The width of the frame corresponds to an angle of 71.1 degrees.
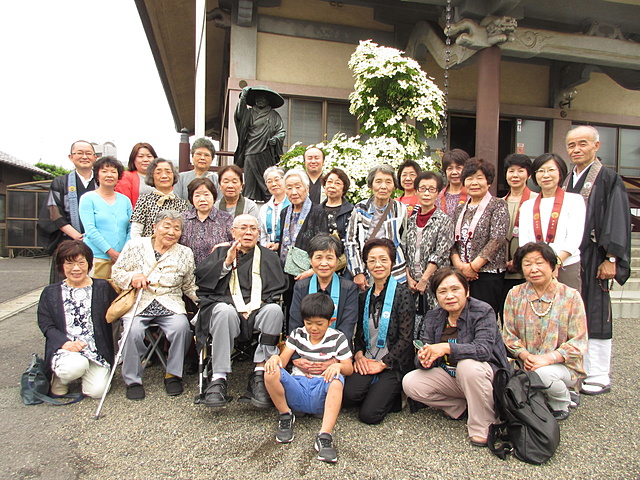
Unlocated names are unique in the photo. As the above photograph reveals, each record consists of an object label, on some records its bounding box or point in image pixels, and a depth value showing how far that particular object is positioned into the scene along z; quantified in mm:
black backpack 2492
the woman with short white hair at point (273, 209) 4074
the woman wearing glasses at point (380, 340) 3008
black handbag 3262
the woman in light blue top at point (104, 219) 3971
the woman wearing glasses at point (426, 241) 3545
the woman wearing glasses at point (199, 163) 4633
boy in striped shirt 2705
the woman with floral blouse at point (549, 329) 2947
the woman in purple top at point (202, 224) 3824
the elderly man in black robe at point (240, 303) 3148
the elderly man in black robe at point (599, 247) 3490
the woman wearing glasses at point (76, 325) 3326
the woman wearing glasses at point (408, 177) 4216
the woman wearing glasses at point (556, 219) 3396
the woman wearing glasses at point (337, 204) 3891
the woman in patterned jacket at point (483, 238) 3545
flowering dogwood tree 6504
